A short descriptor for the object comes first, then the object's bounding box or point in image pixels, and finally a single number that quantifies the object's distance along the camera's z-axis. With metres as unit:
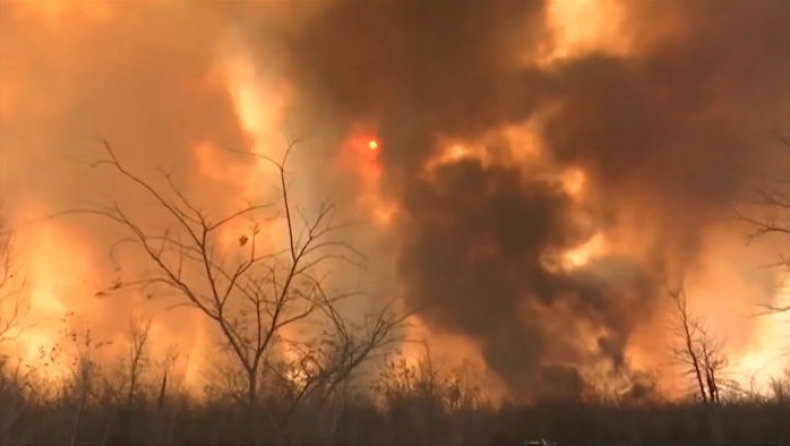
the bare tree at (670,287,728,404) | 44.59
